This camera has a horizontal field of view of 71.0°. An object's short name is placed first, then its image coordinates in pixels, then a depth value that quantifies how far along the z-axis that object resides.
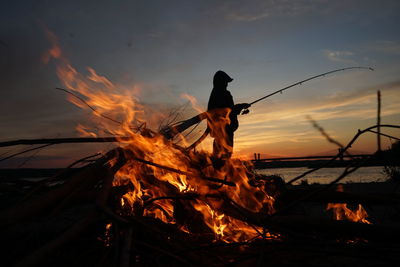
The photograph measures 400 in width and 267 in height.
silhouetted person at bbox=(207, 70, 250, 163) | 6.89
